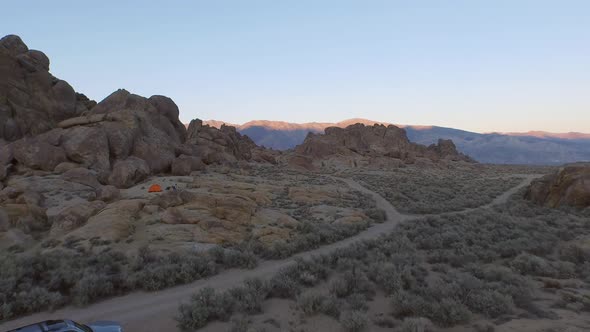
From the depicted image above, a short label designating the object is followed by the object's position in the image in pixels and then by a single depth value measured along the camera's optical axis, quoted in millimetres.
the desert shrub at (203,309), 9500
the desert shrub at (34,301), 10262
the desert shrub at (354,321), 9118
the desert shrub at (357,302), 10445
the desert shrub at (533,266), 13227
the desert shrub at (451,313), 9281
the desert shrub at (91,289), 11016
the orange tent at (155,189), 28741
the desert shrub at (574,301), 9961
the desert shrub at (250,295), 10406
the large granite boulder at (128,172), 31203
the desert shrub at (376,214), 26384
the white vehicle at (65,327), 6574
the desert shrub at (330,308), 10039
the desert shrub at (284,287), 11562
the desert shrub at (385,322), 9523
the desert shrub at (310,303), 10195
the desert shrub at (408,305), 9859
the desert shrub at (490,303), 9789
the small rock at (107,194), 23344
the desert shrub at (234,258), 14773
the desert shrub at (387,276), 11688
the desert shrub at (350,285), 11469
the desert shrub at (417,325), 8555
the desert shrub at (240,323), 9031
